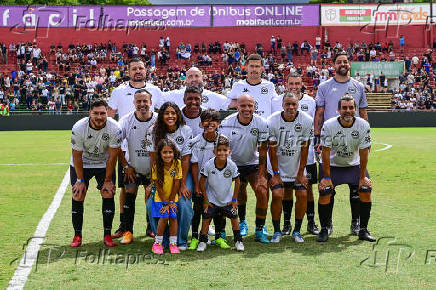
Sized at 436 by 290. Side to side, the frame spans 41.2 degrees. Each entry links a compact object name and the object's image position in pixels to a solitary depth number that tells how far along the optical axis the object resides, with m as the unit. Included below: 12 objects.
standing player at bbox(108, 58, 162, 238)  7.74
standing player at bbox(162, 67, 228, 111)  7.70
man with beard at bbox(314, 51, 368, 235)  7.98
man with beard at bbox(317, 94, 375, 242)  7.07
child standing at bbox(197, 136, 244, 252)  6.69
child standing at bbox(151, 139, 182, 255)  6.58
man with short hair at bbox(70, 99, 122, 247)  6.78
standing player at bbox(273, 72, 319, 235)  7.57
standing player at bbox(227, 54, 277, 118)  7.93
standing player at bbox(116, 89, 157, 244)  6.91
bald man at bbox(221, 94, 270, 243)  6.97
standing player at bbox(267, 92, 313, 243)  7.10
